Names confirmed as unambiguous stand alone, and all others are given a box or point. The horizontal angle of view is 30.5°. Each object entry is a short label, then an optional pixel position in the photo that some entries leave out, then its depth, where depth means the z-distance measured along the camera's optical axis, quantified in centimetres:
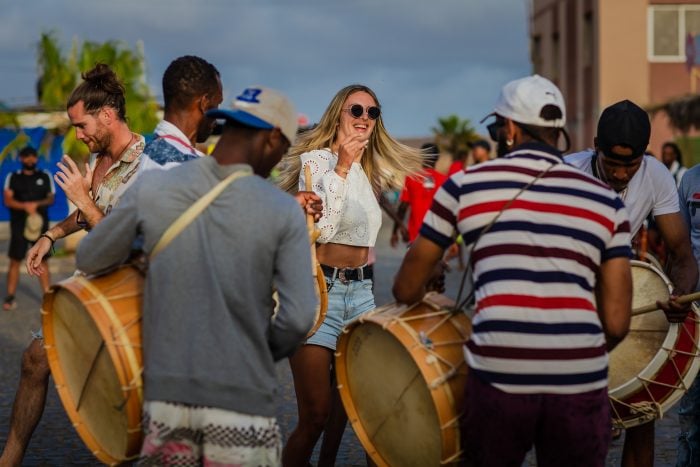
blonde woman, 595
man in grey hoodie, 399
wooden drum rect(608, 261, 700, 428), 519
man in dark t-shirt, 1591
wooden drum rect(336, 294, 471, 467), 428
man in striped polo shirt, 404
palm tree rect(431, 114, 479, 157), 8344
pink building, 4025
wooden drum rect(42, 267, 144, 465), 417
